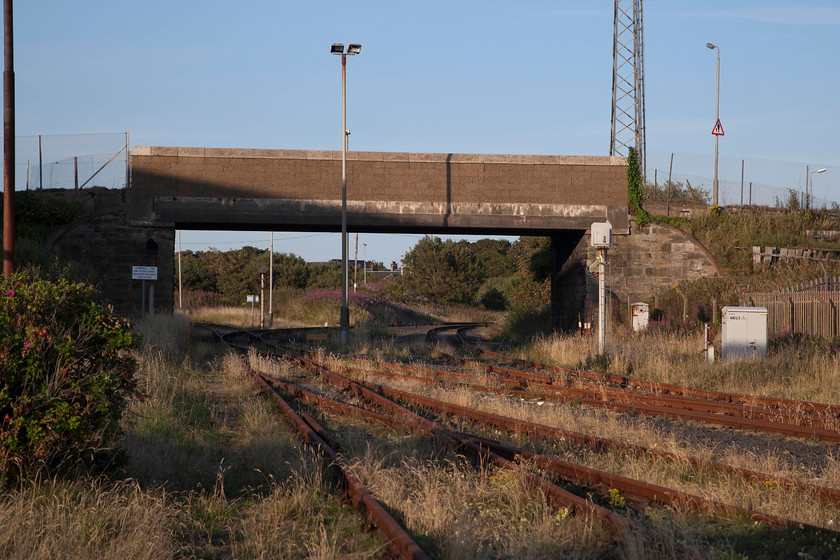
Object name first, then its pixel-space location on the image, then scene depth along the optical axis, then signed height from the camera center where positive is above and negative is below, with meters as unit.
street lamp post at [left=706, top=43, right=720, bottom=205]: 31.58 +7.20
